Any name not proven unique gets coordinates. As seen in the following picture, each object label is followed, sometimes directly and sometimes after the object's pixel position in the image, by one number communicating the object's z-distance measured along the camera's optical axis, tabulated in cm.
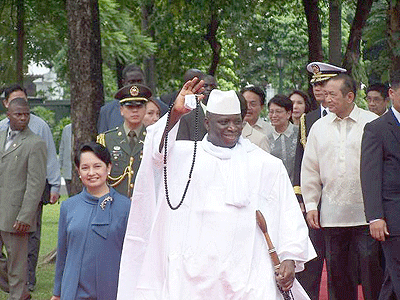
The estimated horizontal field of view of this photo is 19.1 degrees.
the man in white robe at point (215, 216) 745
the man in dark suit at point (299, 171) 1089
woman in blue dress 811
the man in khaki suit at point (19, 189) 1194
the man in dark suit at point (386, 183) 938
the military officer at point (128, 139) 1012
